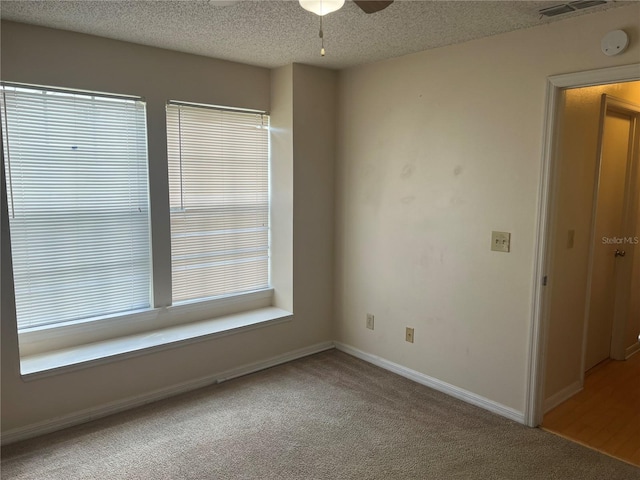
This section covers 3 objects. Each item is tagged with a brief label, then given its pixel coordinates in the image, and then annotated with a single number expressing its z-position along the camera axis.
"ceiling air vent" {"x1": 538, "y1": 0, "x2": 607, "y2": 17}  2.28
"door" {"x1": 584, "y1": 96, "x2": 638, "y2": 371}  3.46
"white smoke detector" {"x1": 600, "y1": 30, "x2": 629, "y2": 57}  2.32
